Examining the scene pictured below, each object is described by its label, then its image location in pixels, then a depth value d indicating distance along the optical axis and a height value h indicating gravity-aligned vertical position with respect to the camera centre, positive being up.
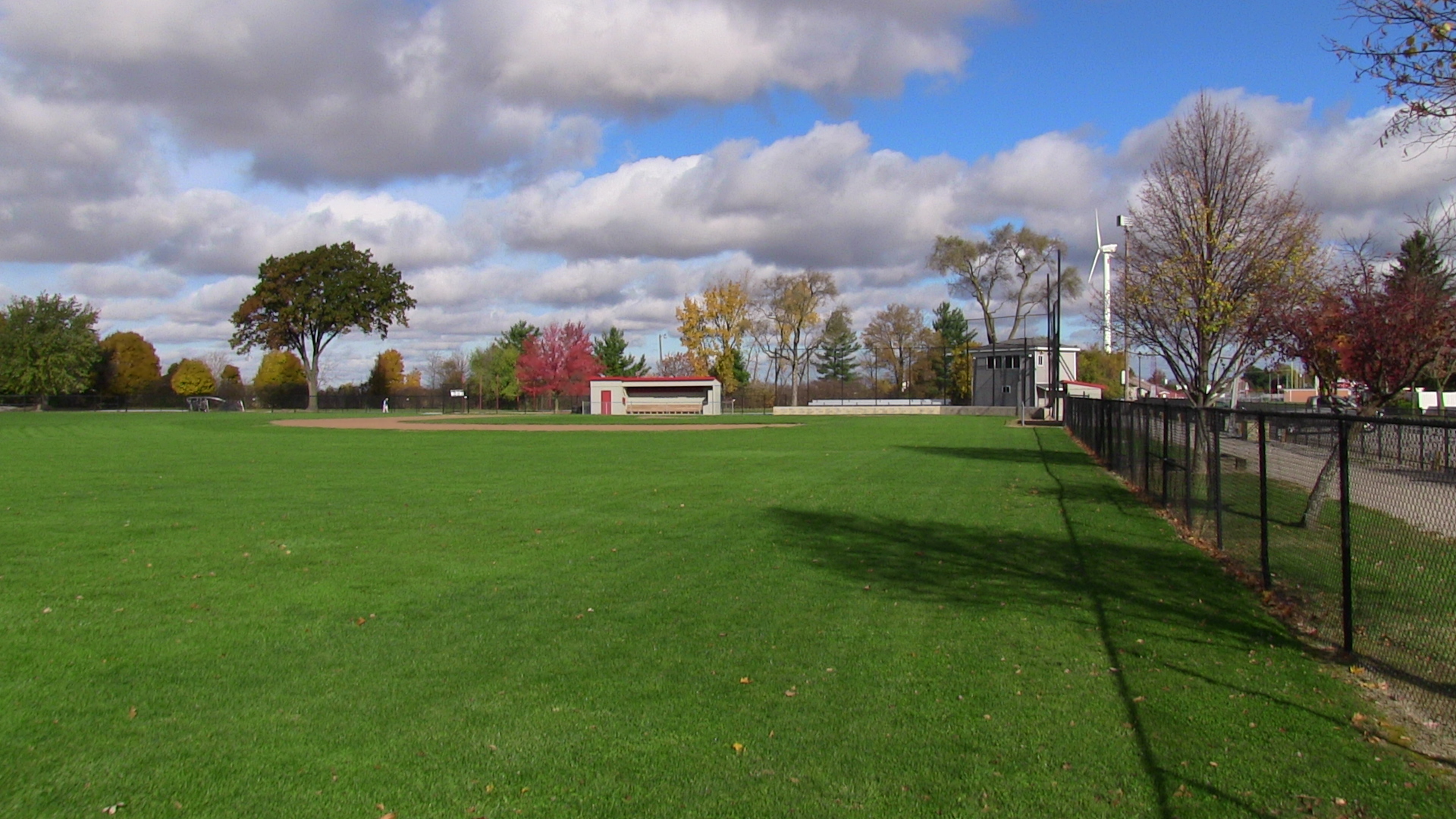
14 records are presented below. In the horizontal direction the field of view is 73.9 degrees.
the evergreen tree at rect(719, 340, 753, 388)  107.03 +2.42
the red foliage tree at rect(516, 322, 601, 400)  99.19 +3.26
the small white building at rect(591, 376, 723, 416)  80.31 -0.26
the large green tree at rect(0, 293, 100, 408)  80.94 +4.67
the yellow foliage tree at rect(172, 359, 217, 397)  102.44 +2.14
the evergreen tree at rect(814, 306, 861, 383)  115.00 +3.75
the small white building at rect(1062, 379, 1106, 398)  67.81 -0.13
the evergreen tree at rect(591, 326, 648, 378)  119.38 +5.22
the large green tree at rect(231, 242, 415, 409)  79.06 +8.07
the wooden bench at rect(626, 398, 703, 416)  80.06 -1.21
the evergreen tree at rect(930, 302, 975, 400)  94.94 +3.99
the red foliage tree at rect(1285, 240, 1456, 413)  12.73 +0.74
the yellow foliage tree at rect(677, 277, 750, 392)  99.25 +6.83
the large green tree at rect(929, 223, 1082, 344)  77.88 +10.41
